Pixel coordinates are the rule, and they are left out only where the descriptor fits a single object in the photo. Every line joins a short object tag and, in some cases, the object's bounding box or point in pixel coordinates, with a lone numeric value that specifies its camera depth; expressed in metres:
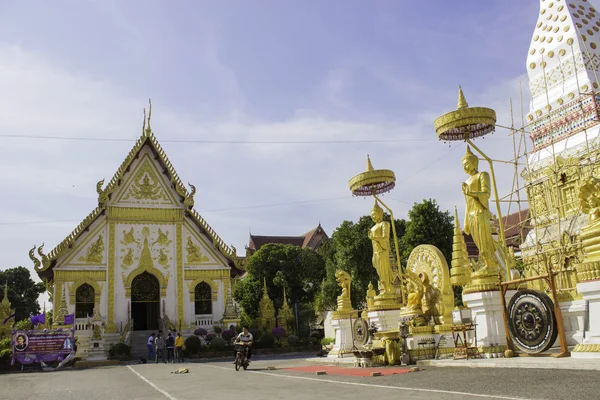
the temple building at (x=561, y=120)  19.66
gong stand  7.91
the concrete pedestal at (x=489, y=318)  9.65
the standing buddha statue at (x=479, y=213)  10.70
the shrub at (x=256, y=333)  26.28
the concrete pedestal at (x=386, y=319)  14.77
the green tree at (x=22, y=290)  49.28
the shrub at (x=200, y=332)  25.58
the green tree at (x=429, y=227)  28.34
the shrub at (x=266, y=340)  24.69
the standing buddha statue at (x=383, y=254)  15.46
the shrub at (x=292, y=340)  25.61
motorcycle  14.06
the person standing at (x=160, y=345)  21.52
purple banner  19.58
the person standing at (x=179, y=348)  20.84
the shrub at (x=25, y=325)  25.00
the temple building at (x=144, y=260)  25.42
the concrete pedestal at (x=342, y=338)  15.88
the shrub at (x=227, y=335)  25.19
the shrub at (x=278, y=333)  26.38
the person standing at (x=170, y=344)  21.84
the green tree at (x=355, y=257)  32.09
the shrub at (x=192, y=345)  23.30
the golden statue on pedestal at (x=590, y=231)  7.61
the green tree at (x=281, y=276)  39.25
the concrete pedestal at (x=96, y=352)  22.94
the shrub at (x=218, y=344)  23.73
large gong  8.12
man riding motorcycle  14.31
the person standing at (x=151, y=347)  22.42
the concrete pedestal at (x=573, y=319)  8.66
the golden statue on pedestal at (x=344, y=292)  16.83
